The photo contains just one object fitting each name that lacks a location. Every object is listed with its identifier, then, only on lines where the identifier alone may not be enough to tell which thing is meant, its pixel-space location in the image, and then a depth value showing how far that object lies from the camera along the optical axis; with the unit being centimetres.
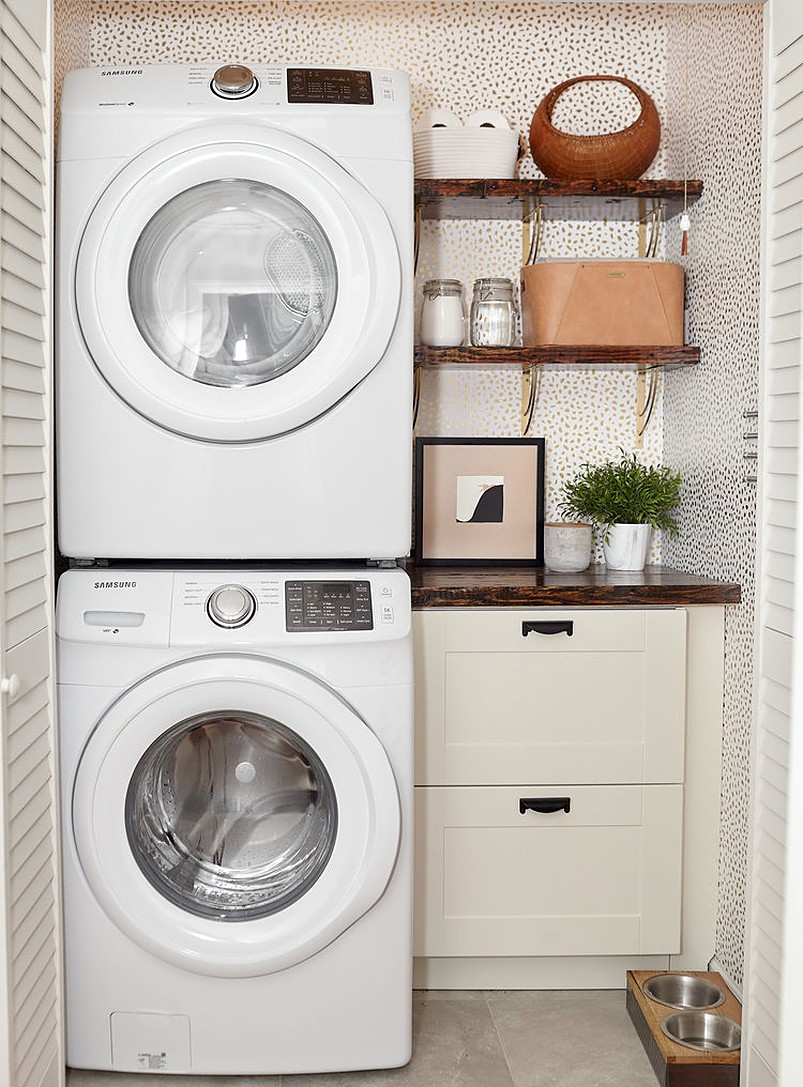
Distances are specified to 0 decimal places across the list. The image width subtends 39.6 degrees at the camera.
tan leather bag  256
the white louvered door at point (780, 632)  162
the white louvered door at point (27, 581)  165
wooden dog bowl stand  200
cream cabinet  231
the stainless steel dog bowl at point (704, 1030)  216
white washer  196
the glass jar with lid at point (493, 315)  261
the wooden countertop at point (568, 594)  228
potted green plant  263
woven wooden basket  256
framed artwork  279
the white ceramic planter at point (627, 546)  263
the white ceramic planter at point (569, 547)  261
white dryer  197
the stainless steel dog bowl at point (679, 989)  230
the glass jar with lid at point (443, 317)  257
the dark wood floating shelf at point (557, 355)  252
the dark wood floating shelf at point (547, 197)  252
